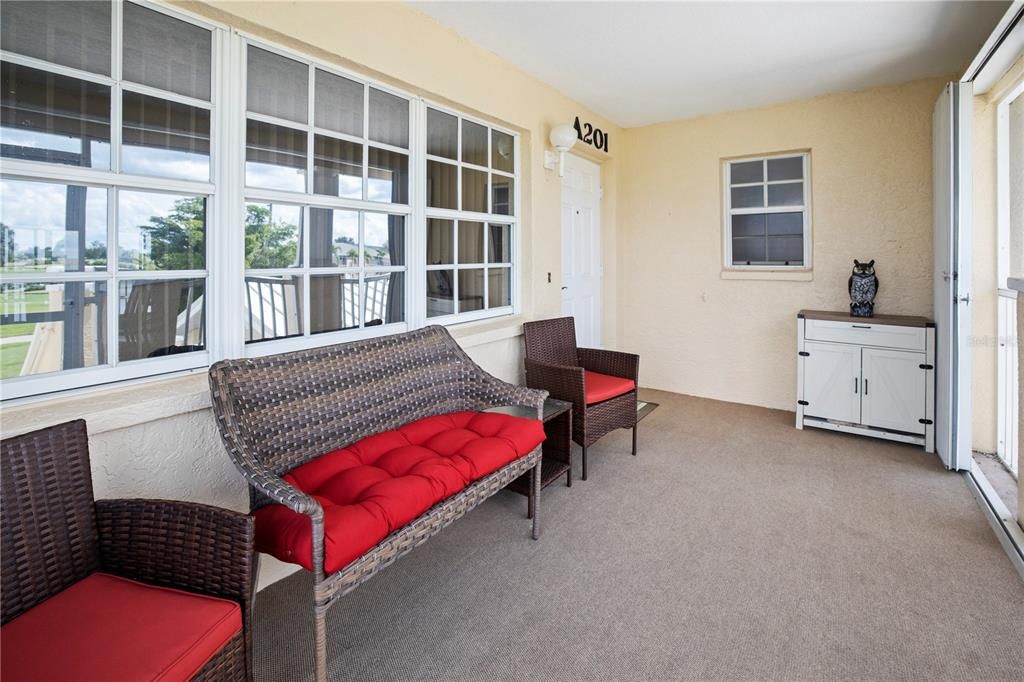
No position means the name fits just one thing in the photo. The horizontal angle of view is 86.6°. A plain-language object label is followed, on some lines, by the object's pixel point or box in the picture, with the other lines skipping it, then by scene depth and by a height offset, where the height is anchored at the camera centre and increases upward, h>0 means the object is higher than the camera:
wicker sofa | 1.65 -0.43
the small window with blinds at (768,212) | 4.75 +1.19
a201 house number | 4.64 +1.84
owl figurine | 4.17 +0.41
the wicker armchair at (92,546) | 1.32 -0.54
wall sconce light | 4.04 +1.52
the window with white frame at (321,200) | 2.37 +0.69
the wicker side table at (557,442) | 3.07 -0.59
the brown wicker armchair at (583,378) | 3.33 -0.23
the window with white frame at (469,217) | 3.36 +0.85
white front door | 4.79 +0.88
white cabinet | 3.78 -0.23
